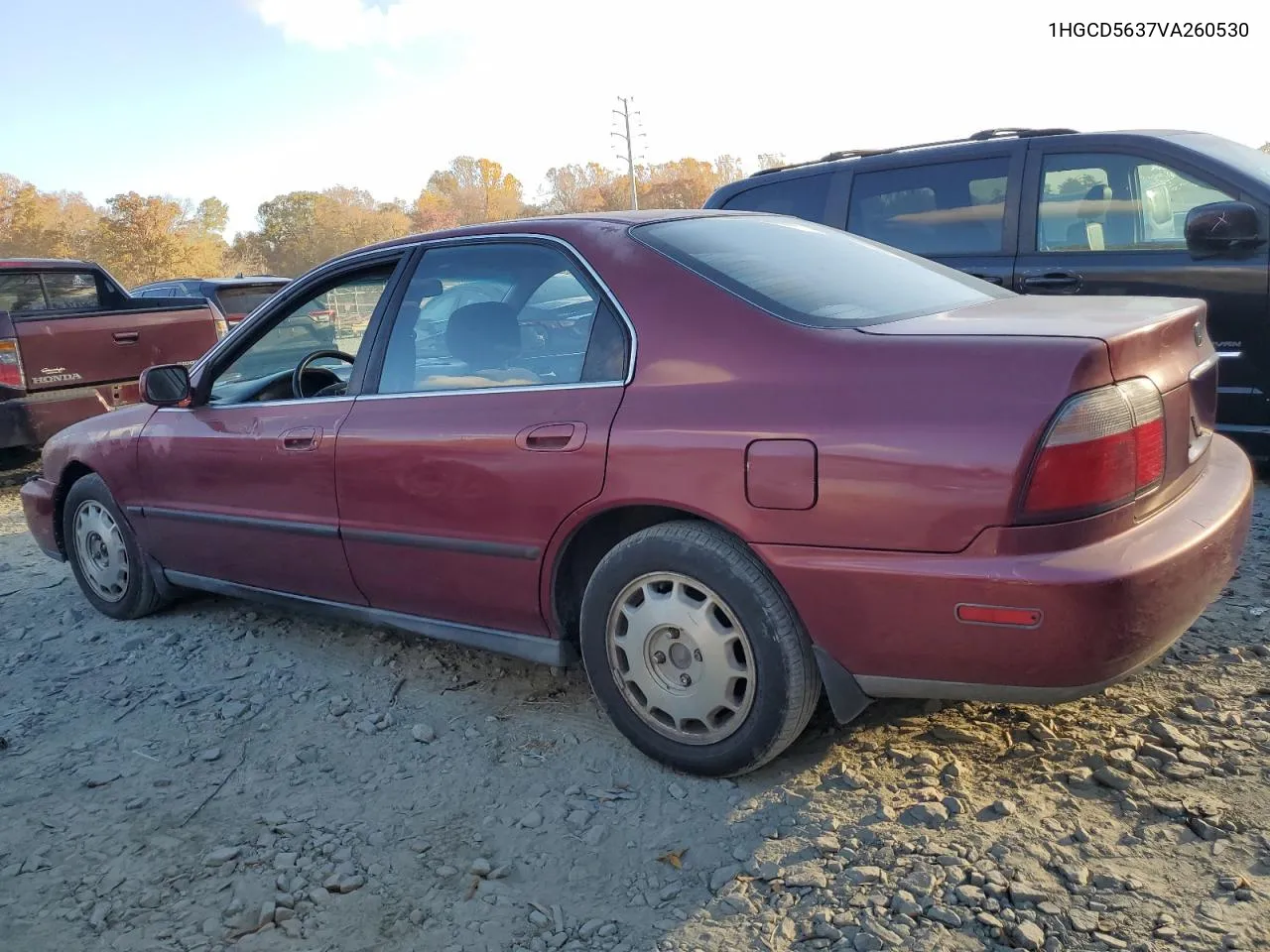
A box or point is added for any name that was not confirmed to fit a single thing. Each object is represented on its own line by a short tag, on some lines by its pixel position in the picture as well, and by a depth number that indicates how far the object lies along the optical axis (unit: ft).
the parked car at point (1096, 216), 15.71
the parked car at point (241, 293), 38.09
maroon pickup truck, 22.41
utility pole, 243.27
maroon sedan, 7.25
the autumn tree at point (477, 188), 295.07
